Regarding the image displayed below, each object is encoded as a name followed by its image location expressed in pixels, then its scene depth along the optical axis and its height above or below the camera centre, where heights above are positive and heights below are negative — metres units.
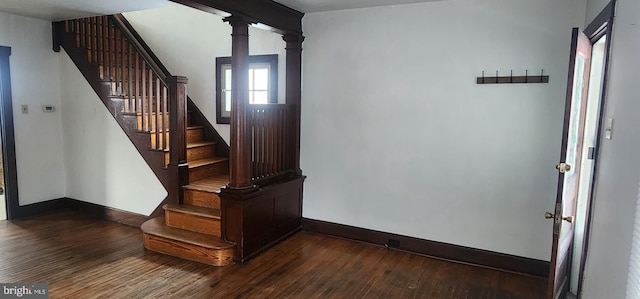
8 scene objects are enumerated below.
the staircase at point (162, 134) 3.82 -0.35
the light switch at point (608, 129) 2.14 -0.08
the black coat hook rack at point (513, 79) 3.25 +0.28
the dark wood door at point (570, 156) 2.38 -0.28
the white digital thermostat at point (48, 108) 5.14 -0.09
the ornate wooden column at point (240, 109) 3.46 -0.03
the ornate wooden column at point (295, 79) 4.28 +0.31
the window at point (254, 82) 4.54 +0.28
